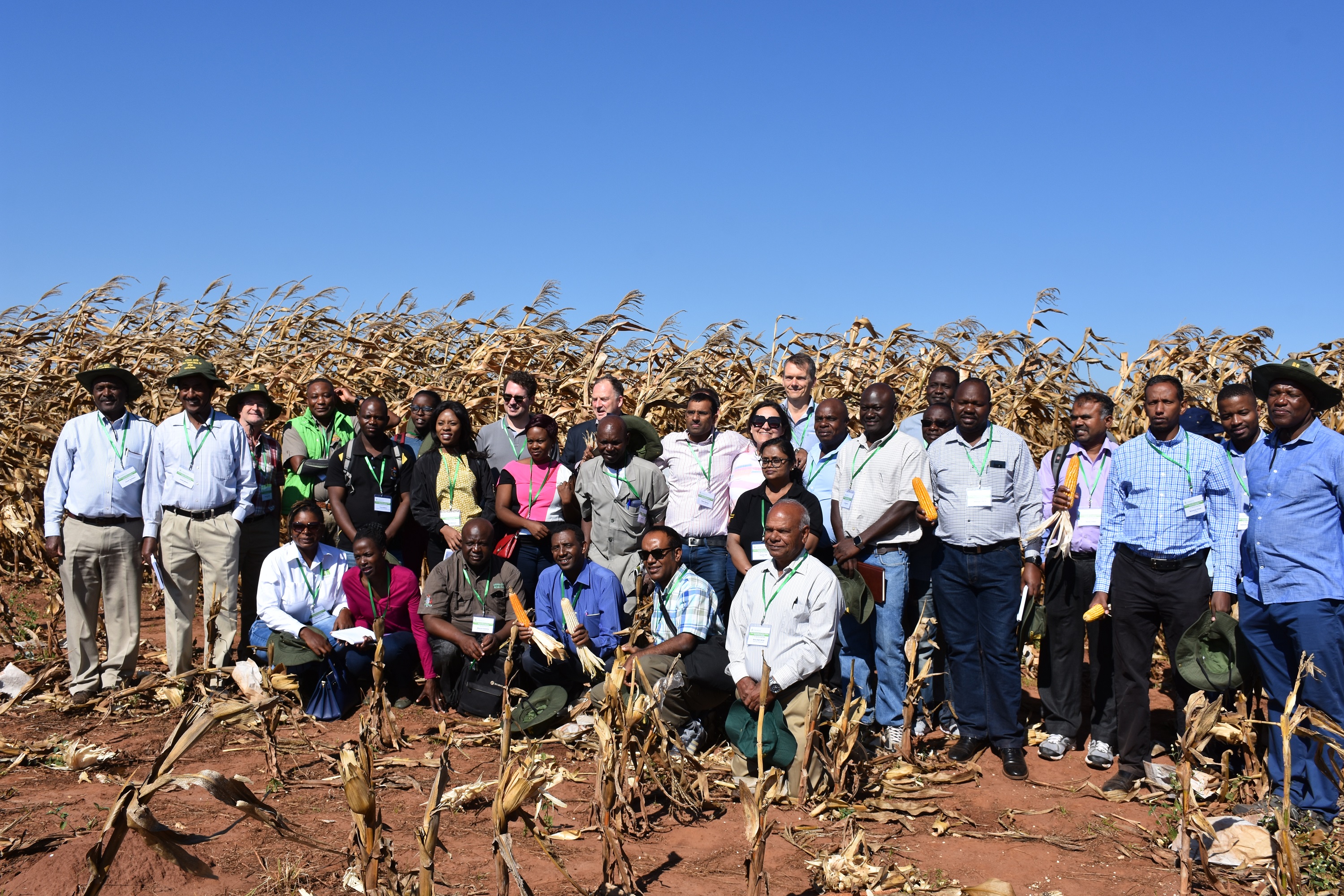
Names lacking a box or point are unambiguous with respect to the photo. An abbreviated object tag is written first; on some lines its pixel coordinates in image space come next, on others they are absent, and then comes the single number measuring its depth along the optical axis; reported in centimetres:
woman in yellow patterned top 680
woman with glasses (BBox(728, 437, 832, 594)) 571
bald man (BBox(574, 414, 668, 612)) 640
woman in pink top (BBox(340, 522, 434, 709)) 642
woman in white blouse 644
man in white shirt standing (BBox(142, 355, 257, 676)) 648
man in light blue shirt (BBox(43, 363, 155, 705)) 625
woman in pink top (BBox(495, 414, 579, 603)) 673
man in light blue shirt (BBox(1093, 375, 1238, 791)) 511
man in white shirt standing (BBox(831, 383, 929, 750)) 574
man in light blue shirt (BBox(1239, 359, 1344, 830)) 445
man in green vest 740
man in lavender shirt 582
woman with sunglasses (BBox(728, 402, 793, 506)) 595
